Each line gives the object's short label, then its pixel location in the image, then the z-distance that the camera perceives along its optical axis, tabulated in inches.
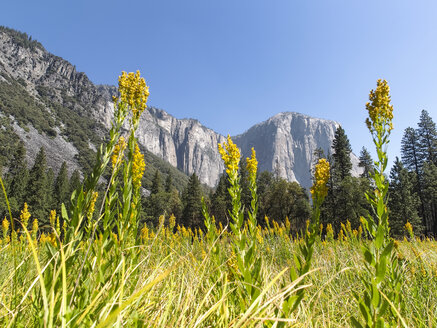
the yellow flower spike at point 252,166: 104.8
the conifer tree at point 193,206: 1678.2
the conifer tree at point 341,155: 1156.4
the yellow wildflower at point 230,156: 102.4
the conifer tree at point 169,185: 2411.5
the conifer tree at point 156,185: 2045.3
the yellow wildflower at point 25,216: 228.2
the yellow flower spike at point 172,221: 255.5
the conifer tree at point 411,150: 1486.2
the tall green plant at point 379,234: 63.7
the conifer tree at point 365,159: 1309.5
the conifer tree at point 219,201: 1563.1
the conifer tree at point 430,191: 1208.2
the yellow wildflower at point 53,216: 180.1
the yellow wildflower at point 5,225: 227.9
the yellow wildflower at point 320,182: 86.4
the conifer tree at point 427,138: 1414.9
